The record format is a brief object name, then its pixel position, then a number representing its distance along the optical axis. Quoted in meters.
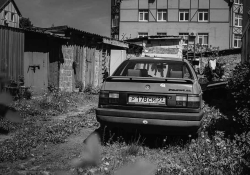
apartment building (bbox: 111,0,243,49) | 38.50
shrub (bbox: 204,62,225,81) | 23.78
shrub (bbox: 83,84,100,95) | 14.12
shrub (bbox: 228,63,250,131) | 5.55
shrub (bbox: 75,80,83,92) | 14.03
